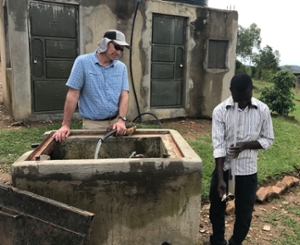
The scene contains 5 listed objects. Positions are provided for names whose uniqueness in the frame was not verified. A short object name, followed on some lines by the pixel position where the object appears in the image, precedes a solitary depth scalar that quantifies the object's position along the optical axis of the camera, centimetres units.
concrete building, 640
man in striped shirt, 252
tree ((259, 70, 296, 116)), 1045
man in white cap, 285
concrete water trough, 220
